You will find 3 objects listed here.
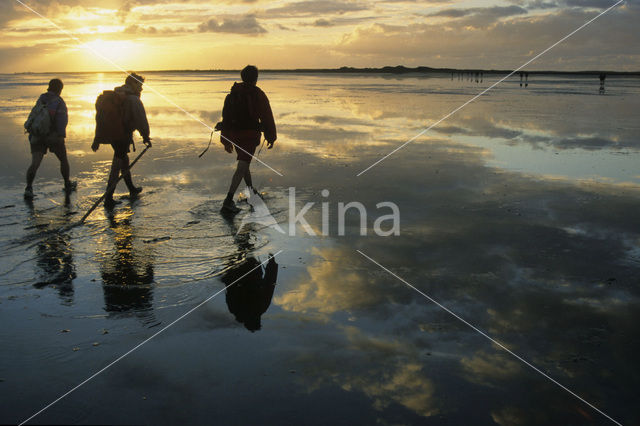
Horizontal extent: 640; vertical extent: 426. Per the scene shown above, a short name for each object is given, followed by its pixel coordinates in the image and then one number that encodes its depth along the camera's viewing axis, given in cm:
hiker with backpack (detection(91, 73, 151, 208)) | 870
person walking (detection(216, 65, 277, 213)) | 827
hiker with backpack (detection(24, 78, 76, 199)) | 909
